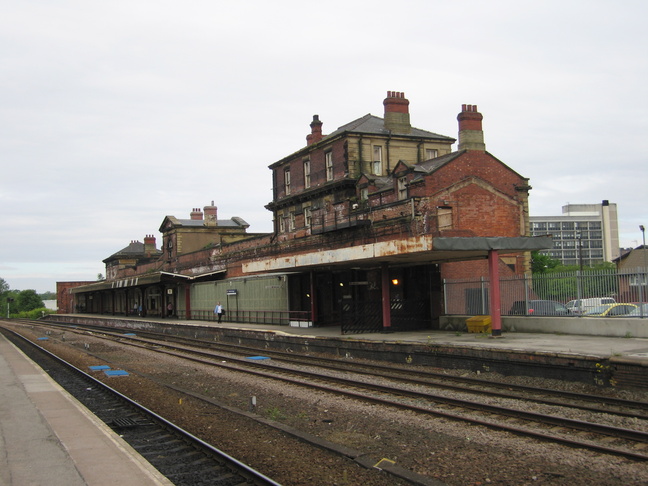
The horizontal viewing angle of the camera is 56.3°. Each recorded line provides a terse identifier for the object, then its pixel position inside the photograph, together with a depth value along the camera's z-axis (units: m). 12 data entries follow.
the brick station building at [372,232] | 23.44
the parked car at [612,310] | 17.75
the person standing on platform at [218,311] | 36.16
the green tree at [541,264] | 75.31
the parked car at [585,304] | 18.47
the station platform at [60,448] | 6.78
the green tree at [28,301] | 120.06
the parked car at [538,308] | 19.70
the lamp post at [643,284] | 17.11
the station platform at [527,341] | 13.86
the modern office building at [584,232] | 136.62
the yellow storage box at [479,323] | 20.42
